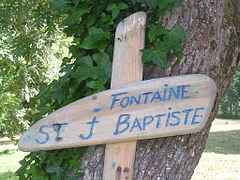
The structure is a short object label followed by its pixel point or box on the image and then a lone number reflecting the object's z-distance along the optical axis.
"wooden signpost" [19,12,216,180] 1.47
